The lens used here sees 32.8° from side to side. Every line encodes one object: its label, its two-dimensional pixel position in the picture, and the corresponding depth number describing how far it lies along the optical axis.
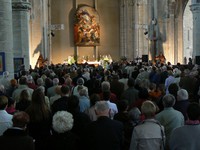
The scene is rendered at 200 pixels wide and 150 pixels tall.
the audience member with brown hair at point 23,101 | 6.36
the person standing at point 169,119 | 5.18
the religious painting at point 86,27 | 33.35
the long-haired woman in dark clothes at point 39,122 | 5.20
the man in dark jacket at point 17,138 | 3.86
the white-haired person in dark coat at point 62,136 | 4.24
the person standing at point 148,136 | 4.33
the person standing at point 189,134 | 4.06
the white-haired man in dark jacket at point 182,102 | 6.10
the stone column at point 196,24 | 17.57
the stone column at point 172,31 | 24.09
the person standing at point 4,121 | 5.01
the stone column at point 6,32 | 11.10
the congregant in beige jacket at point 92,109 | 6.11
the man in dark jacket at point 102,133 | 4.48
